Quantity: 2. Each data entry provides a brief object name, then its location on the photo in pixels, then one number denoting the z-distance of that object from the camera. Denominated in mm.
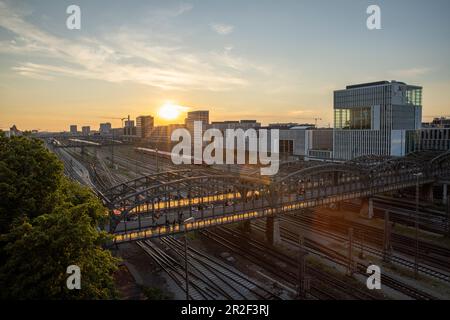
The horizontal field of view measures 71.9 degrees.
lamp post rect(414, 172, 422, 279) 32406
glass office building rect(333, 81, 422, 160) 104438
